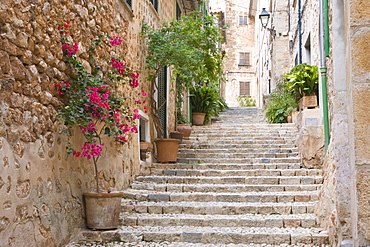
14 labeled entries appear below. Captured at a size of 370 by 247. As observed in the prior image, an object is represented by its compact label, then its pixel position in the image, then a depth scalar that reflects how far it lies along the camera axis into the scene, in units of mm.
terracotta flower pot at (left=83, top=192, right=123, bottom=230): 5449
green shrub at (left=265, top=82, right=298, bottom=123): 12425
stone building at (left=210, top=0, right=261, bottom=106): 29000
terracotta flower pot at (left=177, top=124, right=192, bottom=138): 10703
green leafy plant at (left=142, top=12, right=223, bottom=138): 8492
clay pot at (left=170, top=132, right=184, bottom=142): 10141
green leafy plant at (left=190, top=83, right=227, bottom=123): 13623
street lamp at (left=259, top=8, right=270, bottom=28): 13719
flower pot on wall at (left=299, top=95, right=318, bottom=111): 10586
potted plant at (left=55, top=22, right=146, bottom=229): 4926
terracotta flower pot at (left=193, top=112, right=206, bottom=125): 13370
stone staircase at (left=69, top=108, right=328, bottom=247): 5398
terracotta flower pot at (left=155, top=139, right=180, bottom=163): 8820
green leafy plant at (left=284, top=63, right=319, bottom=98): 10539
